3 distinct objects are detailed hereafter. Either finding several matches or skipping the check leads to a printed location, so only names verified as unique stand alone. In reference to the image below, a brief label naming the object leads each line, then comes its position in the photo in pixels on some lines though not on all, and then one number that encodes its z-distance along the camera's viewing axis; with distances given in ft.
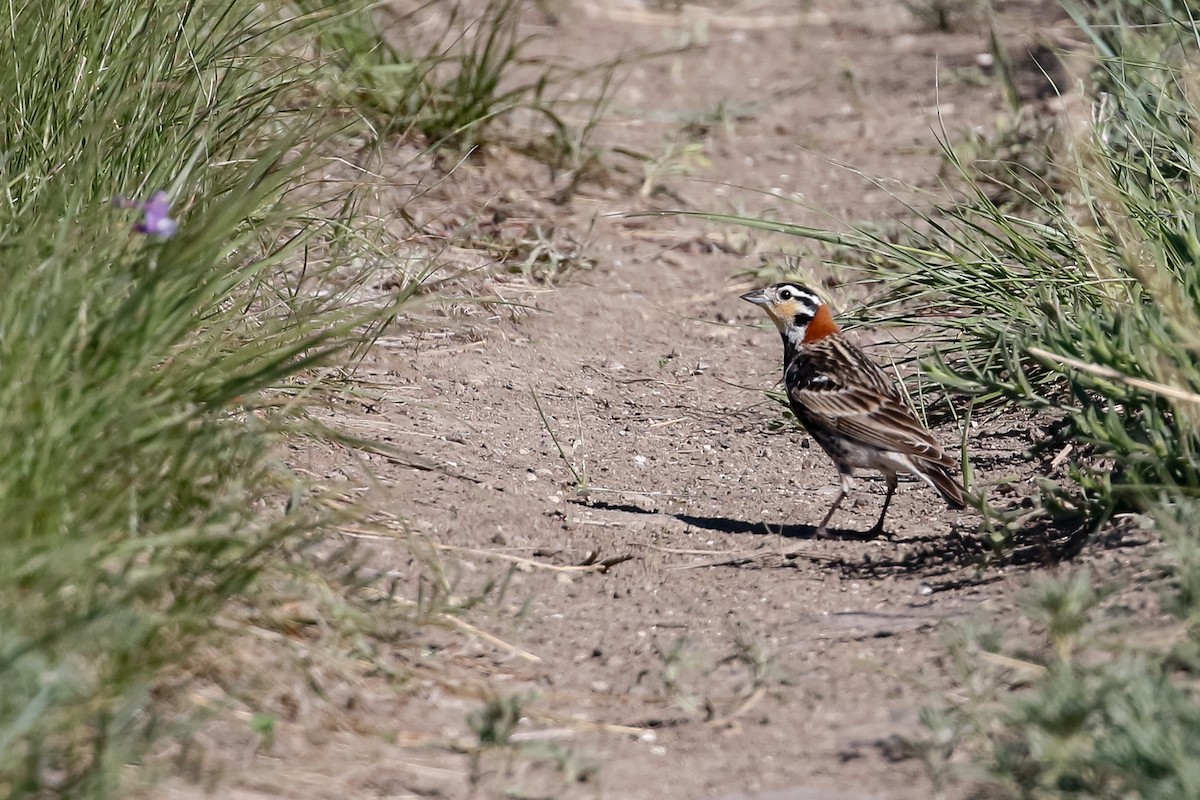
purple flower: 25.67
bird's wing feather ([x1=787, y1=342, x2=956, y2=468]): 35.78
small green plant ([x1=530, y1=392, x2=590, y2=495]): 36.50
